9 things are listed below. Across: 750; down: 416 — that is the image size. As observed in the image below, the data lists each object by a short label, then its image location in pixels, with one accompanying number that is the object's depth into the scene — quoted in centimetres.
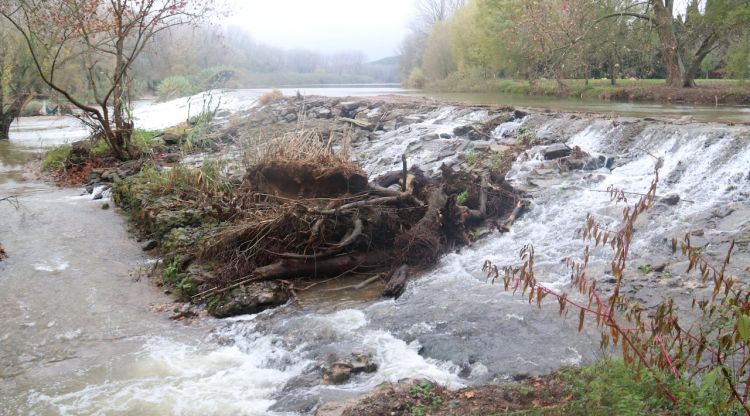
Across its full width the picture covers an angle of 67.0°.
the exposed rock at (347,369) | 462
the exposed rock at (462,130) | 1372
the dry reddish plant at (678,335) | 240
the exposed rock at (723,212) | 740
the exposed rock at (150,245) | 844
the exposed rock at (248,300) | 621
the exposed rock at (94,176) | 1268
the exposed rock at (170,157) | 1316
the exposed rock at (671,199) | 796
